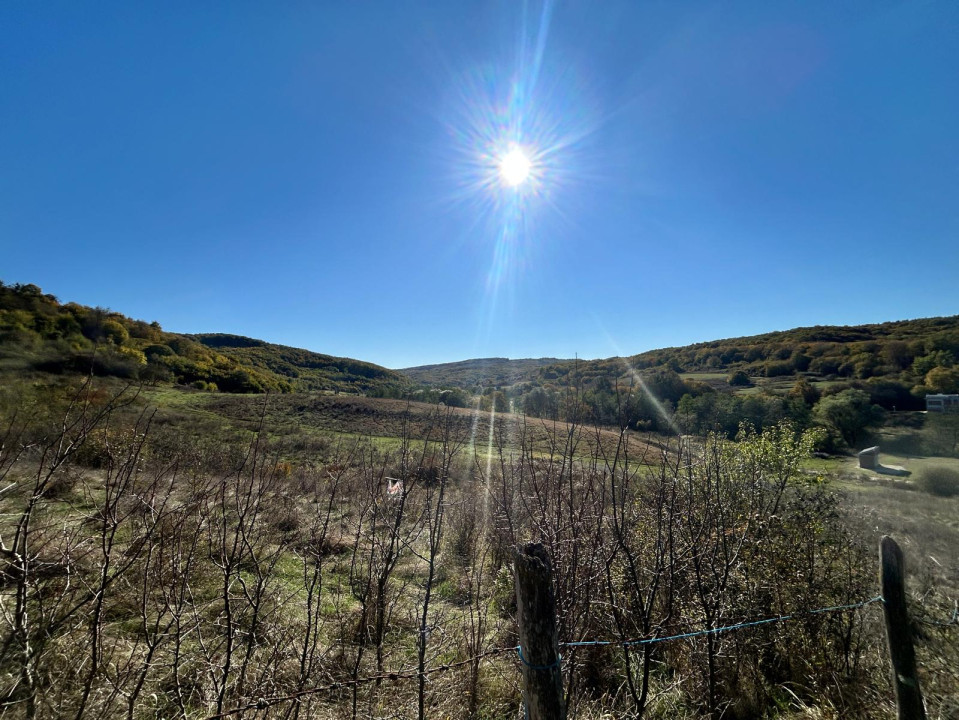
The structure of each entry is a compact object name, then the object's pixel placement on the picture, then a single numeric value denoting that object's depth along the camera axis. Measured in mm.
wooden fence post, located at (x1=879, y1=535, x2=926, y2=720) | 1959
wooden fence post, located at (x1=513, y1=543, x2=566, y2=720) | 1465
